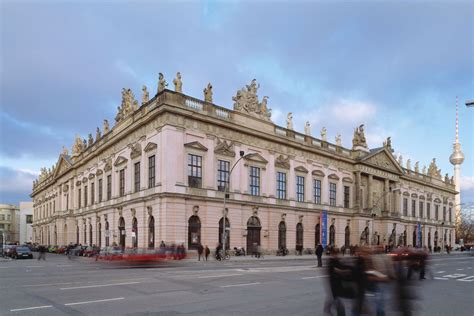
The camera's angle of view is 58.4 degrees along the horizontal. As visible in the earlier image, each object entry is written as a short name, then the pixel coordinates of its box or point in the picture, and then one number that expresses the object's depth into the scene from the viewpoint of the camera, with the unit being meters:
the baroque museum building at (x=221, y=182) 37.66
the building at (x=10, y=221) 151.62
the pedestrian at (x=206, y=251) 35.12
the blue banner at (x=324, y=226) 51.75
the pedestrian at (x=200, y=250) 35.34
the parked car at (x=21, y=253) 47.00
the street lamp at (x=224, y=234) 35.39
